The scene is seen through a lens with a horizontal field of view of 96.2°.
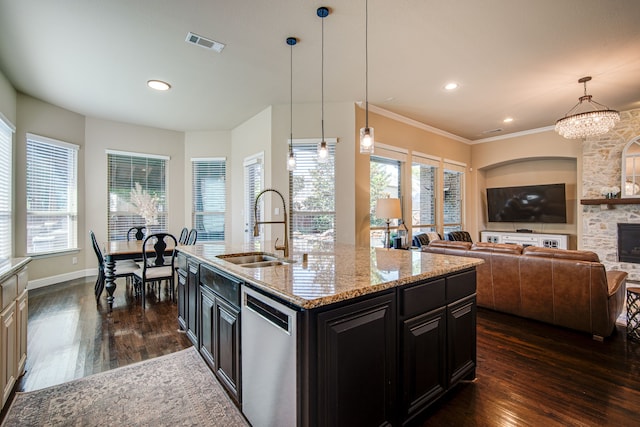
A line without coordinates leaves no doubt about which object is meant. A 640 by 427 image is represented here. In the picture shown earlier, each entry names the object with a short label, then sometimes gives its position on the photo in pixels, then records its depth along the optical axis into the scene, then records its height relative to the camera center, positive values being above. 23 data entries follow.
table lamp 4.54 +0.10
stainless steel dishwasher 1.30 -0.72
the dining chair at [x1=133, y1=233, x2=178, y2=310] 3.60 -0.68
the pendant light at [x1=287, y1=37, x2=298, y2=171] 2.93 +0.71
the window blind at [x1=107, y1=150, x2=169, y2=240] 5.66 +0.55
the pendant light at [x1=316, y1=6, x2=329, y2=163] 2.50 +1.79
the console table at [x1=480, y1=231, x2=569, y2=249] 6.18 -0.55
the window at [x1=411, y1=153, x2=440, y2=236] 5.88 +0.48
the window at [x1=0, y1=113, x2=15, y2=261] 3.94 +0.46
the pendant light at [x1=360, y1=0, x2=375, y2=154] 2.68 +0.73
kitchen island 1.25 -0.63
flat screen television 6.30 +0.25
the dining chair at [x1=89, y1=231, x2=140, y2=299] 3.77 -0.71
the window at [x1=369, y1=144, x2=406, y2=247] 5.16 +0.65
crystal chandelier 3.78 +1.24
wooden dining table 3.57 -0.50
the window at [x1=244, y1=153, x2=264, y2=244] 5.28 +0.57
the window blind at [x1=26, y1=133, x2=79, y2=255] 4.61 +0.39
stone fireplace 5.16 +0.41
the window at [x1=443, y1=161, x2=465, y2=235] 6.72 +0.47
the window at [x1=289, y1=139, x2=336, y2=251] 4.71 +0.36
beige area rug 1.76 -1.24
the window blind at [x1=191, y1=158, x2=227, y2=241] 6.39 +0.42
